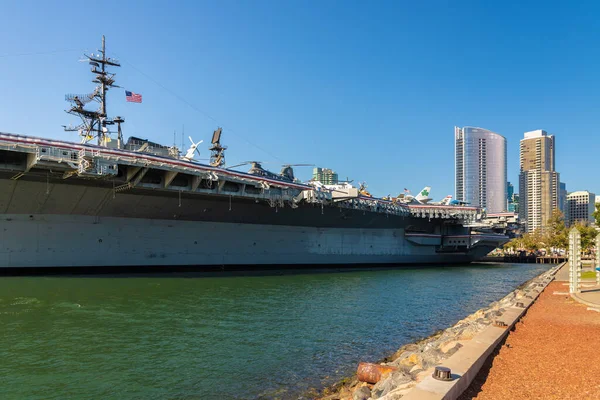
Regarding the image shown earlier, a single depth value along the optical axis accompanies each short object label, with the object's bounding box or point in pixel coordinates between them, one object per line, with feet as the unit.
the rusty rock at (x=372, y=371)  20.92
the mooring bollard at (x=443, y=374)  14.80
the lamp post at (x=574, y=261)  45.03
